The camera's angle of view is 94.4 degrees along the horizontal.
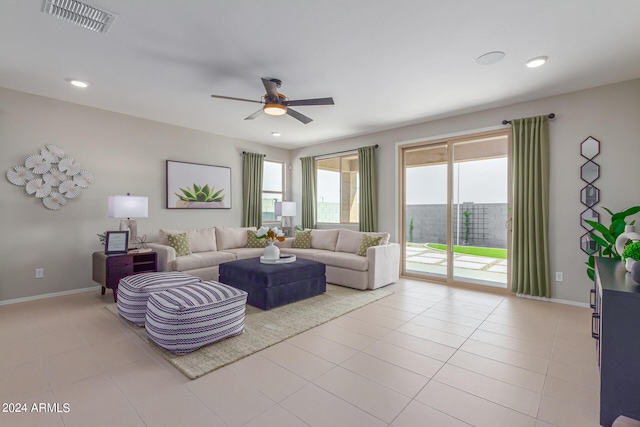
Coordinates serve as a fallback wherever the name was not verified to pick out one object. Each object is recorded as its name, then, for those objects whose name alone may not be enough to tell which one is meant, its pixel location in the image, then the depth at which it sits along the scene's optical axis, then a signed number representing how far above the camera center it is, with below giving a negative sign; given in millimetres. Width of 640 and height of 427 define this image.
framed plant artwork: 5258 +520
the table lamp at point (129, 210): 4012 +48
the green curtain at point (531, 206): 3977 +105
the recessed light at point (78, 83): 3490 +1558
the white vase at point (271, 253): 4137 -554
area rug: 2331 -1162
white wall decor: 3863 +497
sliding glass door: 4547 +71
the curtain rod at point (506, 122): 4270 +1326
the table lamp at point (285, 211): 6180 +52
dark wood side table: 3877 -724
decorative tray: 4074 -649
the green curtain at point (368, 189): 5680 +476
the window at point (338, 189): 6277 +537
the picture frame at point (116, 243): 3998 -401
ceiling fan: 3147 +1210
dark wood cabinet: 1592 -765
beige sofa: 4512 -686
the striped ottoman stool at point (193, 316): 2422 -882
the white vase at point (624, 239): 2140 -189
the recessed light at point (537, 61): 2943 +1545
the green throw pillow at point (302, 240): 5797 -522
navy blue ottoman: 3598 -864
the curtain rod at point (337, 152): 6062 +1316
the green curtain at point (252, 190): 6285 +513
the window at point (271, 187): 6848 +628
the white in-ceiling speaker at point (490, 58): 2861 +1543
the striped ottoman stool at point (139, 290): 3028 -793
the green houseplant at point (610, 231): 3223 -194
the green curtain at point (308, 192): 6773 +499
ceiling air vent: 2178 +1535
